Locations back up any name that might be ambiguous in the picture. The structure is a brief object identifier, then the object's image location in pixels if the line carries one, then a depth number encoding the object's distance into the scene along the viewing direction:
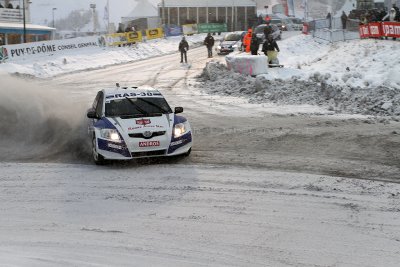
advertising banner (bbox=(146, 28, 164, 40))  57.43
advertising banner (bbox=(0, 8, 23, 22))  50.27
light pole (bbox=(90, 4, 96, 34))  63.19
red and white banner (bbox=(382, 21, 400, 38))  26.97
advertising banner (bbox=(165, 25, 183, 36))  60.53
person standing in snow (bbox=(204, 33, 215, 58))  37.68
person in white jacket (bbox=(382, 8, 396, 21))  28.97
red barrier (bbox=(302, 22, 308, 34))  42.53
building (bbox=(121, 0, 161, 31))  83.31
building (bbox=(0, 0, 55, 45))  49.59
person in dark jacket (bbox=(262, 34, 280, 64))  25.45
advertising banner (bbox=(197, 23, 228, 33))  68.06
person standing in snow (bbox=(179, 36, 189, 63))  35.16
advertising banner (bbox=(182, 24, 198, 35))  64.15
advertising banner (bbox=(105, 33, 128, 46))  46.72
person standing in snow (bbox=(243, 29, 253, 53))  33.62
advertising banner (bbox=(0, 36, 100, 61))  33.56
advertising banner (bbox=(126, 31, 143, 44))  50.03
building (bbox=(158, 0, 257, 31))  79.94
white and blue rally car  10.25
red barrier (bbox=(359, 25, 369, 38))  30.62
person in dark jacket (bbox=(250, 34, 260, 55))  27.60
